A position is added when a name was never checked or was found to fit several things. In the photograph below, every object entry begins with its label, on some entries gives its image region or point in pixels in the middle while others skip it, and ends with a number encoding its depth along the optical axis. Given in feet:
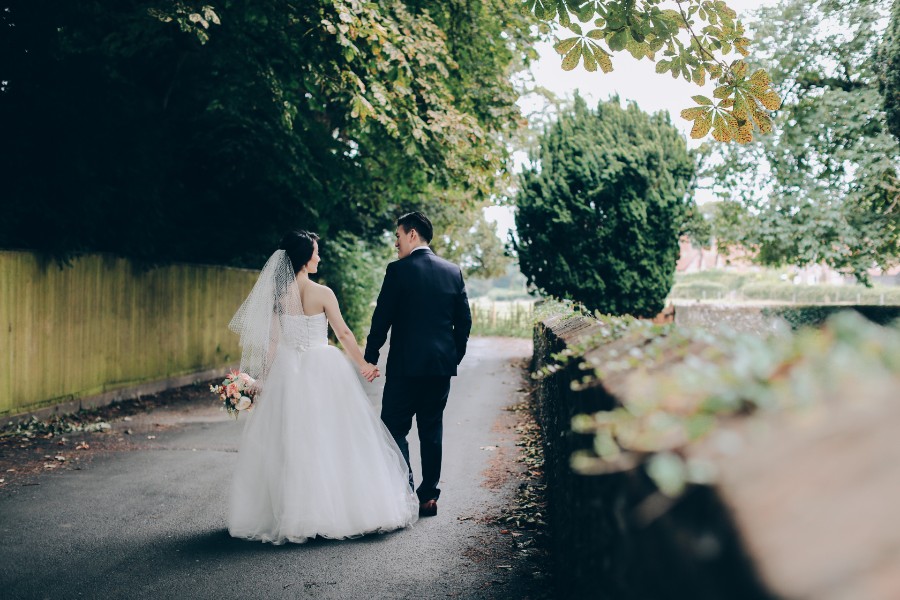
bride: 18.22
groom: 20.33
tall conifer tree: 60.08
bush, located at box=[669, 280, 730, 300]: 215.31
